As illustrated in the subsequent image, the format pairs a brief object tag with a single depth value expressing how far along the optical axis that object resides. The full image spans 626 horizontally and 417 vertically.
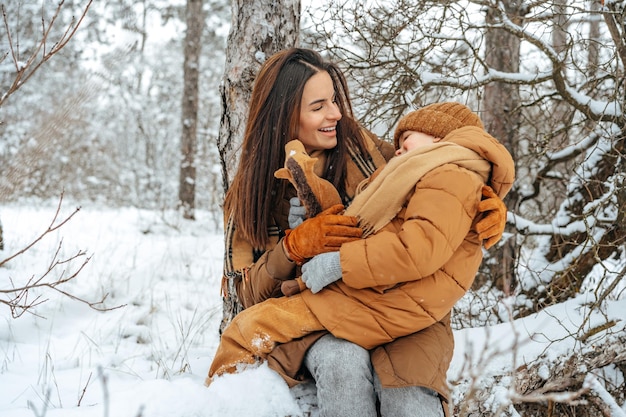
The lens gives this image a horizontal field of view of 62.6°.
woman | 2.10
